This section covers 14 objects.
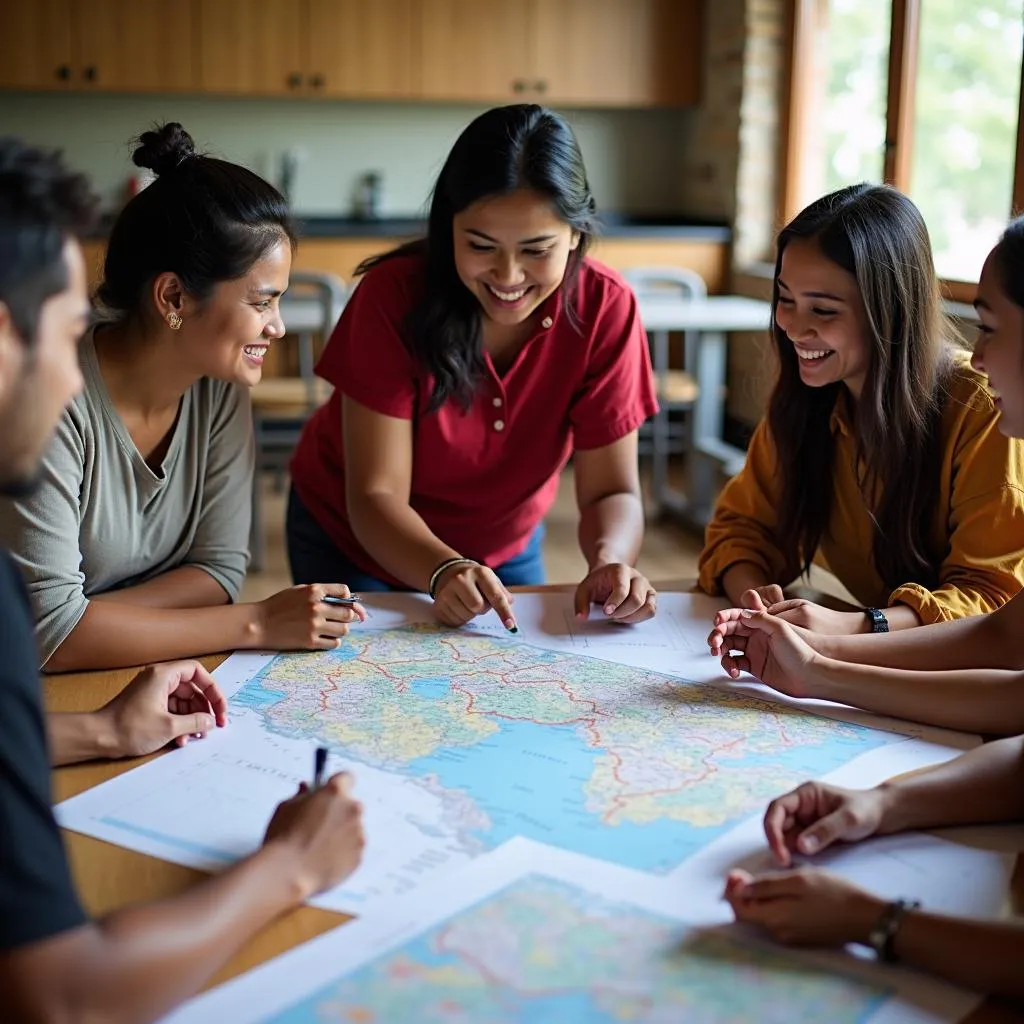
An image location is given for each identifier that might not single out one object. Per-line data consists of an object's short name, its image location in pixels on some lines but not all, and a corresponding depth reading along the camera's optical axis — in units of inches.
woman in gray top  60.6
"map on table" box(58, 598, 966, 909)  43.7
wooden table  36.6
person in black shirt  31.9
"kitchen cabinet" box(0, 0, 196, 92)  216.1
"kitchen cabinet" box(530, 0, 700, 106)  235.6
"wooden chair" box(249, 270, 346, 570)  169.2
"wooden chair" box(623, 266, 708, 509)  193.3
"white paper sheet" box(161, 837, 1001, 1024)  34.4
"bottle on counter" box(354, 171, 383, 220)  242.1
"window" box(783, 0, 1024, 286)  173.0
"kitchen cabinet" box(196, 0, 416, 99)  222.2
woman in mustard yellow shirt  64.7
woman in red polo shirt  71.5
